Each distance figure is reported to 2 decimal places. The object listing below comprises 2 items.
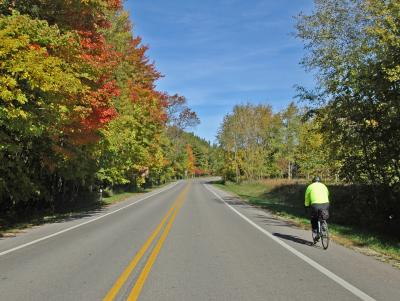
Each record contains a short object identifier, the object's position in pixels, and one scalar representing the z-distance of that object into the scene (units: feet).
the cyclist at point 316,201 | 40.04
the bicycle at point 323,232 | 39.04
